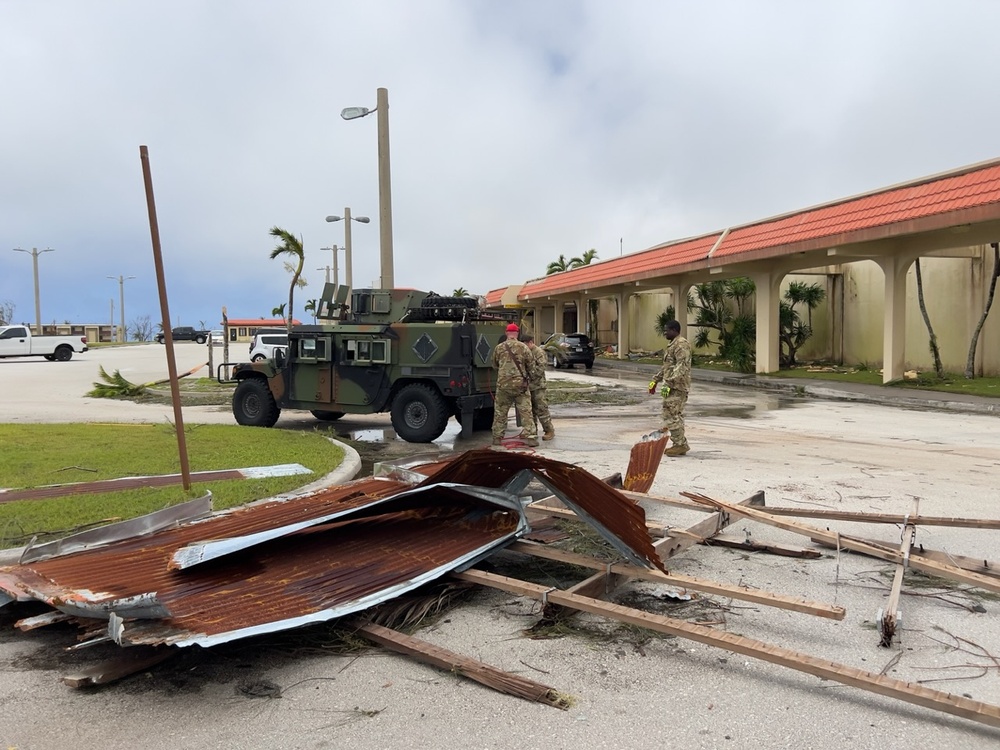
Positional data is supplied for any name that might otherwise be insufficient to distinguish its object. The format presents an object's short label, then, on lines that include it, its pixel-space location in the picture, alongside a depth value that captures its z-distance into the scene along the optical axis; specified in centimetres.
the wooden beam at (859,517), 500
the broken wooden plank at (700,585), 366
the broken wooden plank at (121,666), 344
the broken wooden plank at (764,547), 527
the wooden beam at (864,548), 413
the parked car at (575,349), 2944
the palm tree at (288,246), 1800
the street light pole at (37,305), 4691
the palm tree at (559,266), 5248
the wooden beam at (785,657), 297
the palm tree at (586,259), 5088
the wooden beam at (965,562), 457
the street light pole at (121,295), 6781
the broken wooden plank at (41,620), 371
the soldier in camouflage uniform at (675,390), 973
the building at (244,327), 7762
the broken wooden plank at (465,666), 333
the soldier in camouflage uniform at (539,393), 1059
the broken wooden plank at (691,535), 480
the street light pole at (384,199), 1417
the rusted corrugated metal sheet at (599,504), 435
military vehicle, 1094
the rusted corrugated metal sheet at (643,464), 637
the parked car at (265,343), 3150
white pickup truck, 3791
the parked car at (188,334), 7800
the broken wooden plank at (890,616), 380
